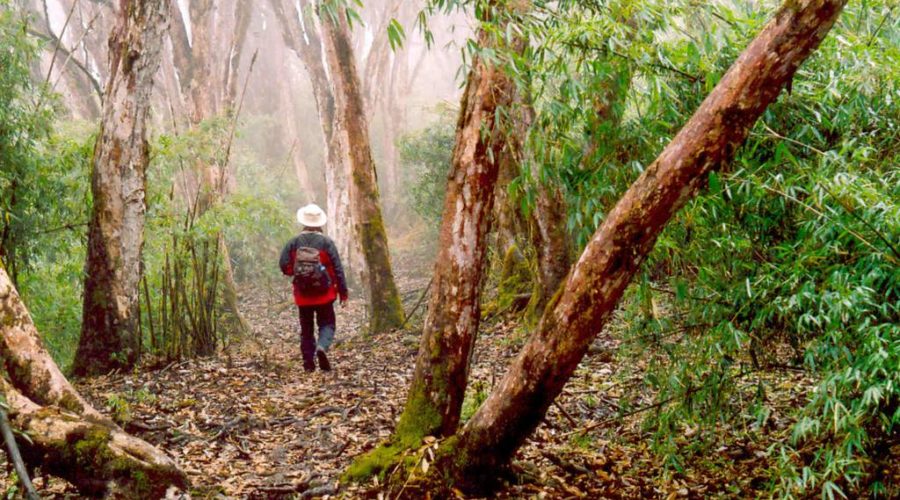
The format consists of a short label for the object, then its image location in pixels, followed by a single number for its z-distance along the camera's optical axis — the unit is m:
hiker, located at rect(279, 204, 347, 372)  6.97
